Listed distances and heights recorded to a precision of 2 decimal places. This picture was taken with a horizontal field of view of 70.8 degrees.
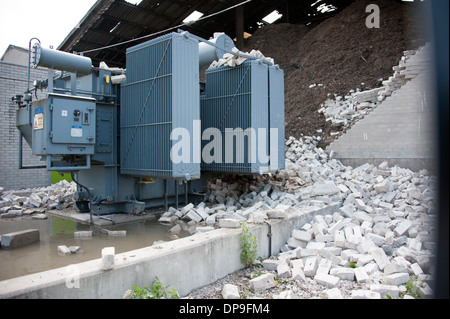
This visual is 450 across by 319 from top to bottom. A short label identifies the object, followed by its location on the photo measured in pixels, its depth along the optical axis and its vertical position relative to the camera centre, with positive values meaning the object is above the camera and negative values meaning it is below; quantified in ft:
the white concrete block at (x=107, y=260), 11.16 -3.56
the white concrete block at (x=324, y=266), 15.26 -5.27
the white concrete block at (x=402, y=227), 18.87 -4.10
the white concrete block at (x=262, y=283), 13.79 -5.42
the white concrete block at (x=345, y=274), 14.96 -5.41
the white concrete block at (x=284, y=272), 15.28 -5.43
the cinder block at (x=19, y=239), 17.38 -4.47
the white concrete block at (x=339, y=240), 17.72 -4.55
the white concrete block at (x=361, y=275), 14.47 -5.36
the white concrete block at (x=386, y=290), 12.85 -5.37
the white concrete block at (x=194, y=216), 23.39 -4.20
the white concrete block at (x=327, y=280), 14.05 -5.44
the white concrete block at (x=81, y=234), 19.89 -4.70
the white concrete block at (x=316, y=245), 17.63 -4.88
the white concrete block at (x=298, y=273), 14.88 -5.42
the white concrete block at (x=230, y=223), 17.52 -3.53
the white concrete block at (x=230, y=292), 12.62 -5.39
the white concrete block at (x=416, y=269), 14.47 -5.10
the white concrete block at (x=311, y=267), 15.25 -5.23
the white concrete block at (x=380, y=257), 15.43 -4.90
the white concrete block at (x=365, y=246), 16.93 -4.69
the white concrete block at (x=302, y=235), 18.89 -4.56
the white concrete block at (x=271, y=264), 16.21 -5.40
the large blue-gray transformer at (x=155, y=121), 21.94 +2.97
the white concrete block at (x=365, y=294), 12.22 -5.28
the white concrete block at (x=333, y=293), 12.74 -5.47
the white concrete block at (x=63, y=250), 16.47 -4.77
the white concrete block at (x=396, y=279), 13.94 -5.28
